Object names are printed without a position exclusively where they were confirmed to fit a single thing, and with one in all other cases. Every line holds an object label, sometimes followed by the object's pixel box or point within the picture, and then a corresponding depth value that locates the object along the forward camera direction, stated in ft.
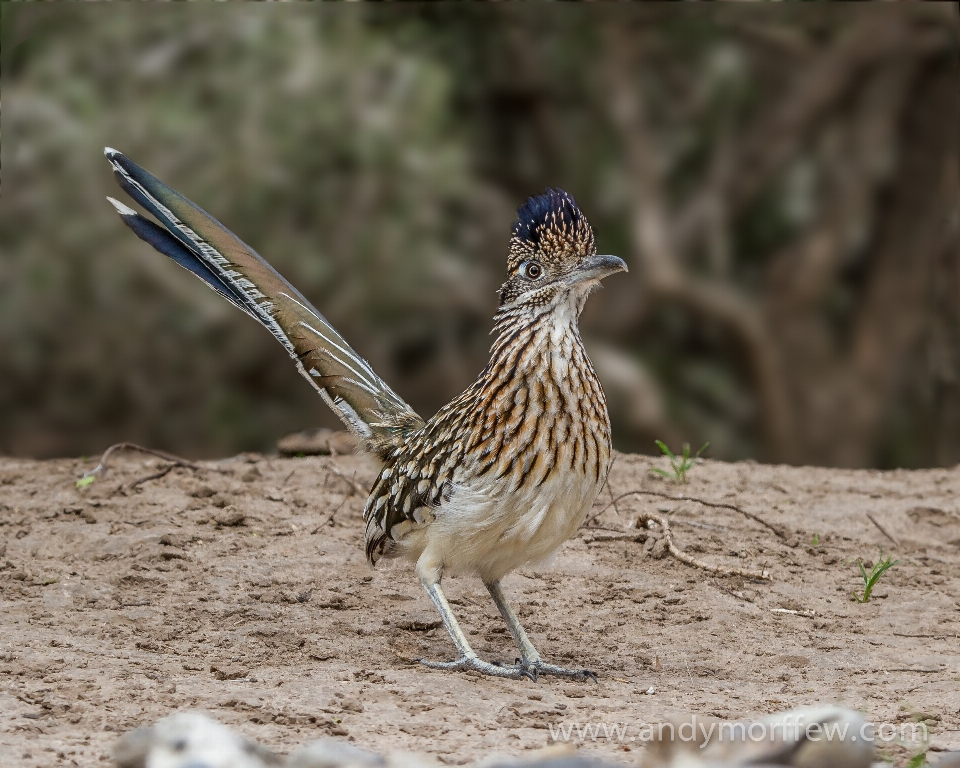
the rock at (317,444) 44.64
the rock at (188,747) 17.40
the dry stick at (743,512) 36.81
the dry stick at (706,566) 33.88
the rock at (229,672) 26.08
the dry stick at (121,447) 38.88
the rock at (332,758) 17.69
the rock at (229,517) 36.47
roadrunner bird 26.81
